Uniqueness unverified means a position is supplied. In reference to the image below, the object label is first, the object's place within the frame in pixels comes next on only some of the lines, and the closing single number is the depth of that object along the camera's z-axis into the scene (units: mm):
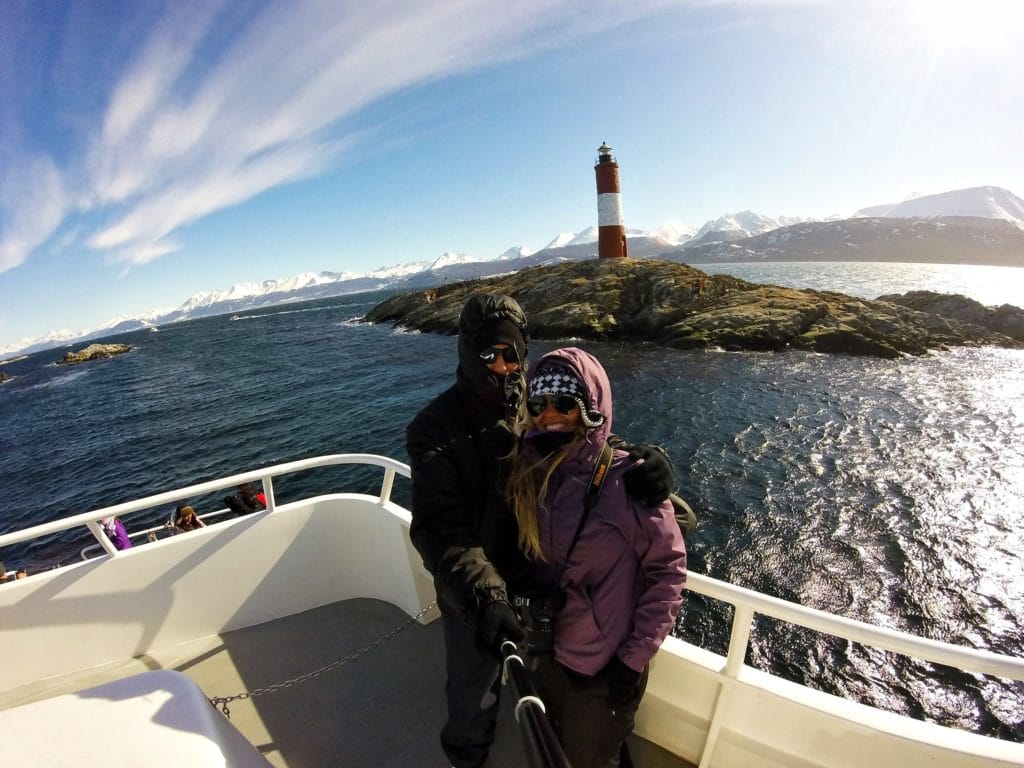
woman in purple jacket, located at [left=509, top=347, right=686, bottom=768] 2150
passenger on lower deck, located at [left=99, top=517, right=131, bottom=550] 6609
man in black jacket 2066
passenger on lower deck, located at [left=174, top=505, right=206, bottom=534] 7816
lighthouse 42750
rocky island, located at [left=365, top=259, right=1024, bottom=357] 28656
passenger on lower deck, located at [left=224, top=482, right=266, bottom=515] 8469
